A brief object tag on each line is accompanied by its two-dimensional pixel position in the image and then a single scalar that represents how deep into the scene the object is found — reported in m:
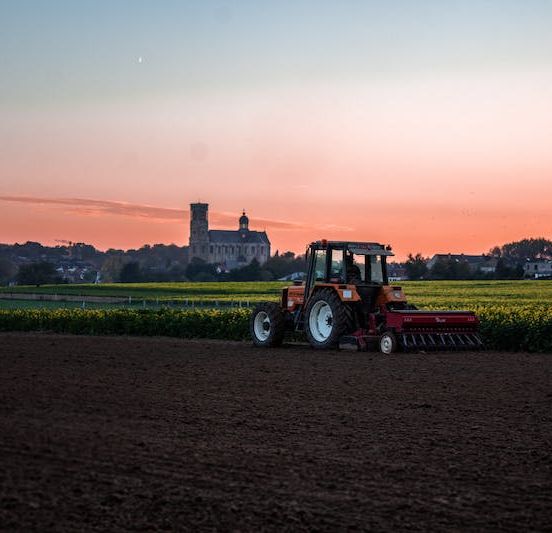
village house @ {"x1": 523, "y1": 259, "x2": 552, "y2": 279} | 144.50
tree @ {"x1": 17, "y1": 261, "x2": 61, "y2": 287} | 131.38
